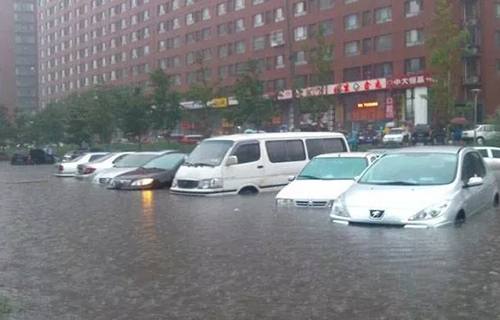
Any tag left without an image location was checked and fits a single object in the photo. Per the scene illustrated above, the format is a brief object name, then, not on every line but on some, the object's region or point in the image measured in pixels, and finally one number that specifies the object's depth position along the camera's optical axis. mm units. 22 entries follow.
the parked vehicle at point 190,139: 61875
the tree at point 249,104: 46906
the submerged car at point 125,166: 27698
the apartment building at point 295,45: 64188
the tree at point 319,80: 44000
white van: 20953
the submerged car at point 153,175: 24750
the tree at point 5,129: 73188
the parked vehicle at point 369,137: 55125
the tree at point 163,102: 52094
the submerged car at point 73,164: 36906
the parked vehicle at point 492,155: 31069
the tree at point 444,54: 41688
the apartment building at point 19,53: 141000
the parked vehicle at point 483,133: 43812
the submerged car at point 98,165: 32406
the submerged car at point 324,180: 15750
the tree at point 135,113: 51938
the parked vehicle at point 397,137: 52872
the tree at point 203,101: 53750
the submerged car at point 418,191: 12047
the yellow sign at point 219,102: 56062
